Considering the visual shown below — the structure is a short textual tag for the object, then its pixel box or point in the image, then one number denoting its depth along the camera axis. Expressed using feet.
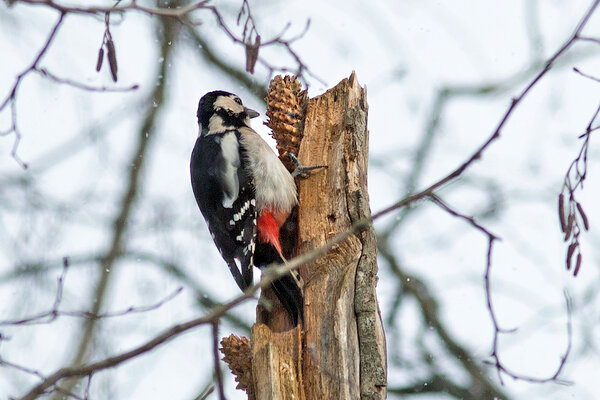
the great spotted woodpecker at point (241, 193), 22.33
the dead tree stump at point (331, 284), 17.35
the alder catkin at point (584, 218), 12.79
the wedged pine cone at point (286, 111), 22.43
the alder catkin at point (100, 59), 14.90
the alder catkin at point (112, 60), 15.07
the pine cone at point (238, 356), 18.29
